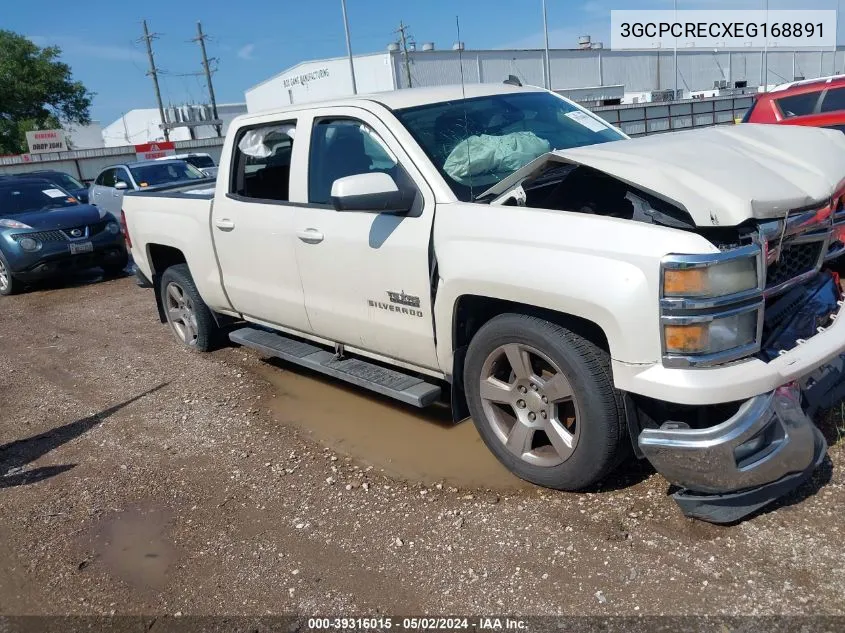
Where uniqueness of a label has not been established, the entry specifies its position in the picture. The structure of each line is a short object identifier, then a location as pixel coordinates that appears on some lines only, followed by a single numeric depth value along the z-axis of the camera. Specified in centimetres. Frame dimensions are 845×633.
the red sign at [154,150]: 2698
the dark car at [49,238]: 1080
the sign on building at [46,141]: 4347
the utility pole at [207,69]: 5056
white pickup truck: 288
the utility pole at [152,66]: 5049
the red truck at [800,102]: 800
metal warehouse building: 5194
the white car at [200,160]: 1942
